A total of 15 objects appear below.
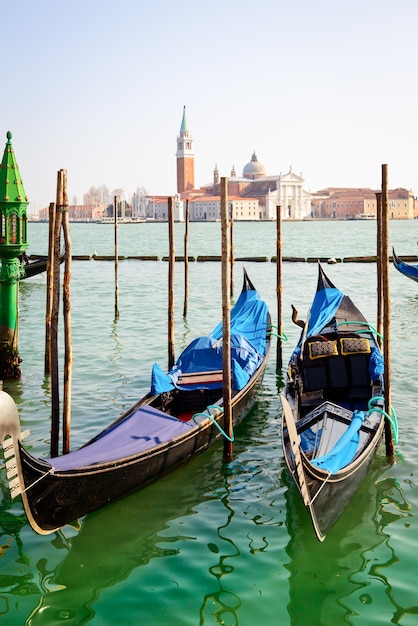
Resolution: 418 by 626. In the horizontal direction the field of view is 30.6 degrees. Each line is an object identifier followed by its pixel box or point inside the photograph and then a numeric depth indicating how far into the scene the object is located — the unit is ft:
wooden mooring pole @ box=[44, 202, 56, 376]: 21.93
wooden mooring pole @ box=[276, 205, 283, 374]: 23.11
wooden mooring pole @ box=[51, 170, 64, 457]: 14.44
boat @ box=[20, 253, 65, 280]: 50.42
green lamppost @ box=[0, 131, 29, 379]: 20.13
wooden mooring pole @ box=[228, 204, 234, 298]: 38.01
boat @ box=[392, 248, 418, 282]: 44.75
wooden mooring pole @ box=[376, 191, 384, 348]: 18.49
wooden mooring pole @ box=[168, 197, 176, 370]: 21.65
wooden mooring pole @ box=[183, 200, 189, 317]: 34.82
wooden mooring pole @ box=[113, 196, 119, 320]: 35.81
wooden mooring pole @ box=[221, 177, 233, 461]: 15.15
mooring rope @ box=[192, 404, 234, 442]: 15.19
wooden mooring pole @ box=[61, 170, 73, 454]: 14.46
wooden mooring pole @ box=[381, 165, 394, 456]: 14.98
